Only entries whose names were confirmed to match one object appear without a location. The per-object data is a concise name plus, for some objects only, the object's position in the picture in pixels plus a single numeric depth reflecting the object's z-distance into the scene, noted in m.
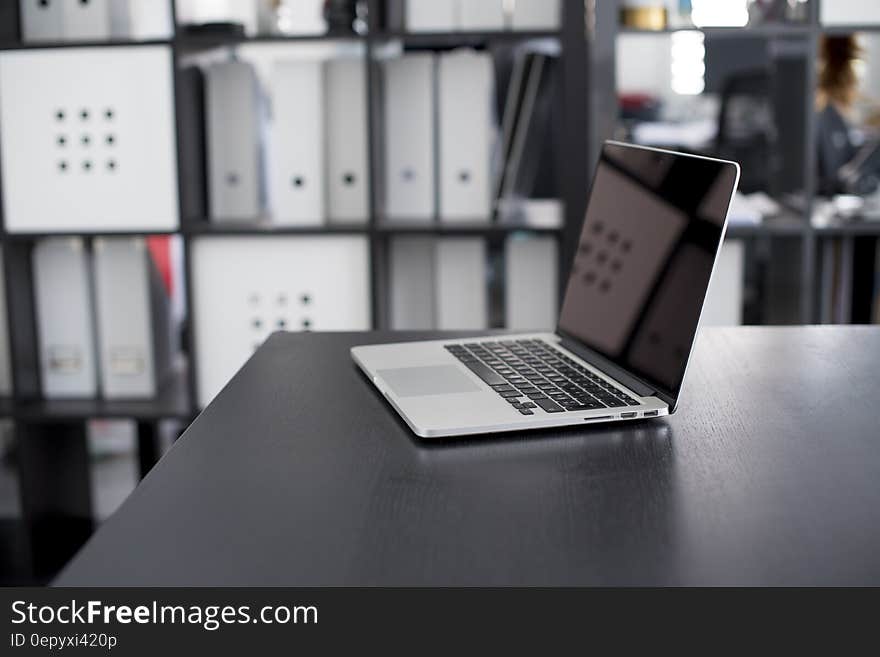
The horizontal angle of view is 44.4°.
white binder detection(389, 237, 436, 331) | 2.40
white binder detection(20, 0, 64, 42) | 2.31
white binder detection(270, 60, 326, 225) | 2.23
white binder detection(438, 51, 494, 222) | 2.23
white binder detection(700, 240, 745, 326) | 2.29
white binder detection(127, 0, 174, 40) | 2.62
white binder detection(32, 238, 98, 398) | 2.38
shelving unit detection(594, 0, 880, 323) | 2.12
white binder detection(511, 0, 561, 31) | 2.21
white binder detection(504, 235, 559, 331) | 2.33
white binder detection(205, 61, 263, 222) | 2.28
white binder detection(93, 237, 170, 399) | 2.37
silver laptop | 0.84
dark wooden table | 0.58
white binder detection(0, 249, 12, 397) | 2.52
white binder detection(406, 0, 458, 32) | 2.20
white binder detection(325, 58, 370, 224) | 2.24
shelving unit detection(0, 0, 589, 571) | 2.19
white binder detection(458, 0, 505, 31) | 2.20
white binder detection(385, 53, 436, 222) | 2.25
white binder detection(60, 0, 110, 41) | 2.29
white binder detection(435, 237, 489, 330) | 2.34
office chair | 4.44
